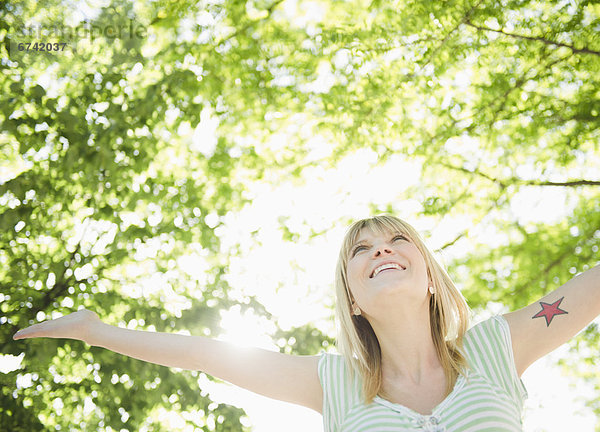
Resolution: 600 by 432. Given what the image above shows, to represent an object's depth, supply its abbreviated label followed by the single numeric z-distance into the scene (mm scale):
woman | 1896
